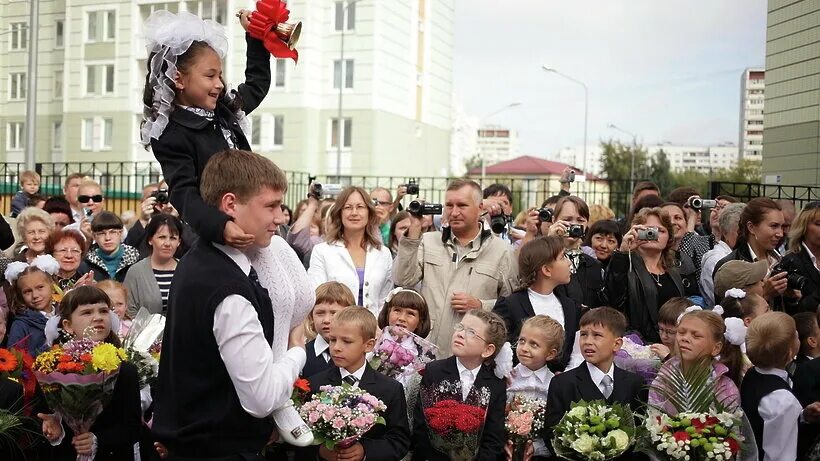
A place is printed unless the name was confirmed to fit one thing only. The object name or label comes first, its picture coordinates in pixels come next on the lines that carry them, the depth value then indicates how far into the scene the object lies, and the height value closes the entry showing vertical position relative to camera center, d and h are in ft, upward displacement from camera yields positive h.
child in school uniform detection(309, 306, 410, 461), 15.69 -3.24
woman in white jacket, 22.03 -1.45
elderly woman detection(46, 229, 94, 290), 23.79 -1.73
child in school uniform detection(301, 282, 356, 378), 17.92 -2.68
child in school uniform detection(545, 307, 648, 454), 16.88 -3.36
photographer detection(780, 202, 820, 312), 21.11 -1.19
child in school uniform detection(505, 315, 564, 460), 17.80 -3.05
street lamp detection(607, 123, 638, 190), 160.57 +10.82
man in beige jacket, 20.40 -1.47
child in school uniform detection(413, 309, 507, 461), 16.48 -3.30
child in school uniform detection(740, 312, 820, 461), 16.79 -3.50
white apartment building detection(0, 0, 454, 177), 115.96 +14.31
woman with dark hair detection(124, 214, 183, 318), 22.62 -2.09
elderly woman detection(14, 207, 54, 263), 25.17 -1.30
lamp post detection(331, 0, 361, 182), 105.29 +8.82
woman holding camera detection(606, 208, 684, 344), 21.08 -1.92
